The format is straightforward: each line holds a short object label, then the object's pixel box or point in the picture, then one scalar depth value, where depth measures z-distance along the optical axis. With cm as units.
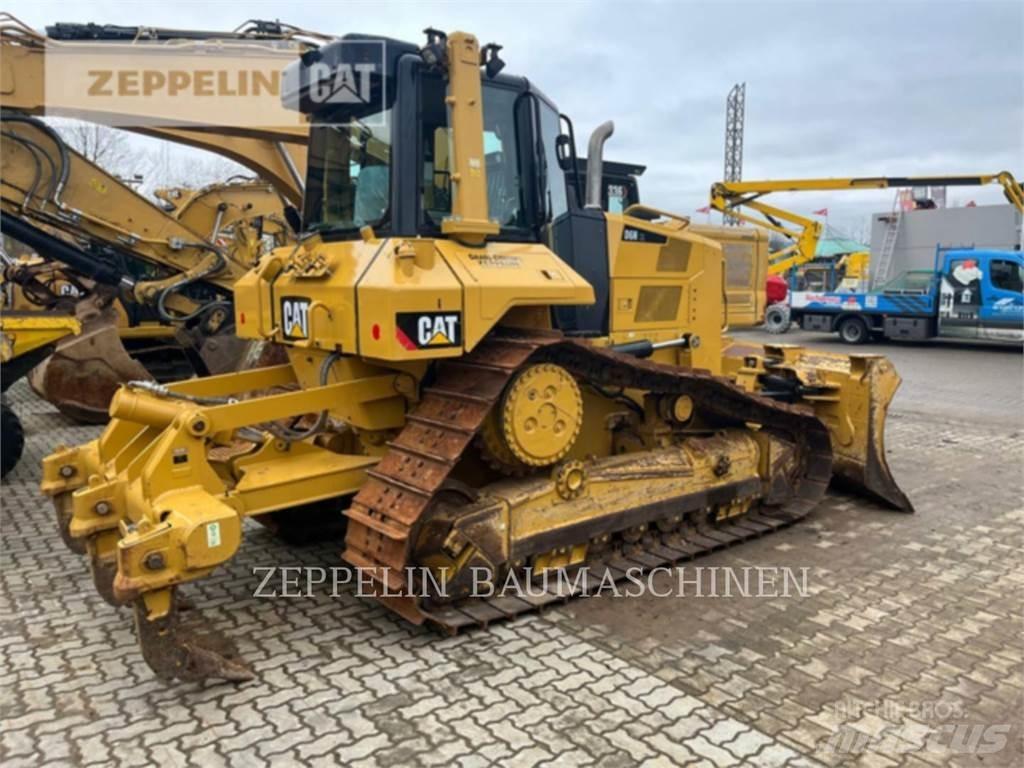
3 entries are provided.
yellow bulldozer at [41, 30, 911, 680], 382
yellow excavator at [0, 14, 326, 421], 612
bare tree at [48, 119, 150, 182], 2519
